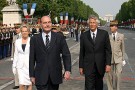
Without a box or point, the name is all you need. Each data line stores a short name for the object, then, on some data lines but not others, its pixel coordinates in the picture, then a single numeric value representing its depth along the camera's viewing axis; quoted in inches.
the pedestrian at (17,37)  404.4
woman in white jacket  322.0
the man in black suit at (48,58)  246.8
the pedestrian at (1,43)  842.0
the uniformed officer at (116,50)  360.8
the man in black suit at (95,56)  293.1
